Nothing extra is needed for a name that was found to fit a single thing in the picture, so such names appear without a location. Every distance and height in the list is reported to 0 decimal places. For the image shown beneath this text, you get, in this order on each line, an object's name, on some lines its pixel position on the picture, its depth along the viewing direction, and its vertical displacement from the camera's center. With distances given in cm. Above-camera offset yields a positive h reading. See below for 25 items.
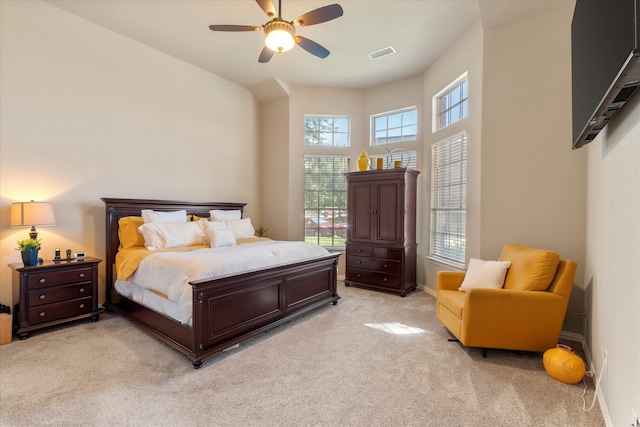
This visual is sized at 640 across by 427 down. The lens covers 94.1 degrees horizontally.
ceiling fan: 258 +167
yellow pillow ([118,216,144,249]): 374 -35
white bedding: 257 -59
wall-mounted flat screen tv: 116 +70
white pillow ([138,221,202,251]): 360 -36
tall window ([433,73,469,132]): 416 +156
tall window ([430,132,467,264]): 412 +13
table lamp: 302 -9
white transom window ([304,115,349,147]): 576 +148
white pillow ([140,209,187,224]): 387 -13
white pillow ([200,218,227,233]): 412 -26
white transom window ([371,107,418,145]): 523 +147
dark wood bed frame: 253 -100
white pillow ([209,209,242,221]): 472 -14
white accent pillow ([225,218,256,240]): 454 -33
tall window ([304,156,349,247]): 573 +11
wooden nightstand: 296 -93
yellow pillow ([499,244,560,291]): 261 -56
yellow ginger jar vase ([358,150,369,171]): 514 +78
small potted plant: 303 -46
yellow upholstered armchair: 252 -87
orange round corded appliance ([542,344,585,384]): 223 -120
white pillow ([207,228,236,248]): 390 -42
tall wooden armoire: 464 -37
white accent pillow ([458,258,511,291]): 286 -66
